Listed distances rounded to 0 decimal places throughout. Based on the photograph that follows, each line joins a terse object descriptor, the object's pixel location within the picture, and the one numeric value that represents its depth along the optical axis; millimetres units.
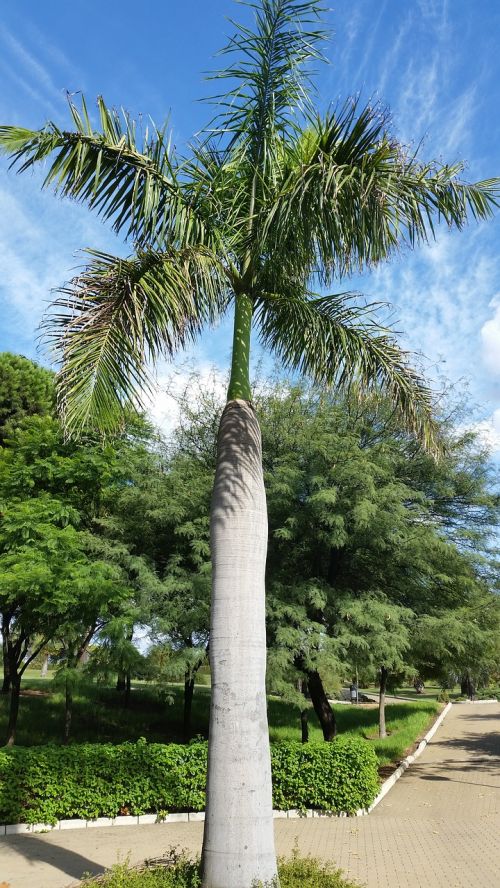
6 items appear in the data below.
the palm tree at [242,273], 5383
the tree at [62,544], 13602
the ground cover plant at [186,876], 5586
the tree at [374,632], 13461
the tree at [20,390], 22297
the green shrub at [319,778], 11625
